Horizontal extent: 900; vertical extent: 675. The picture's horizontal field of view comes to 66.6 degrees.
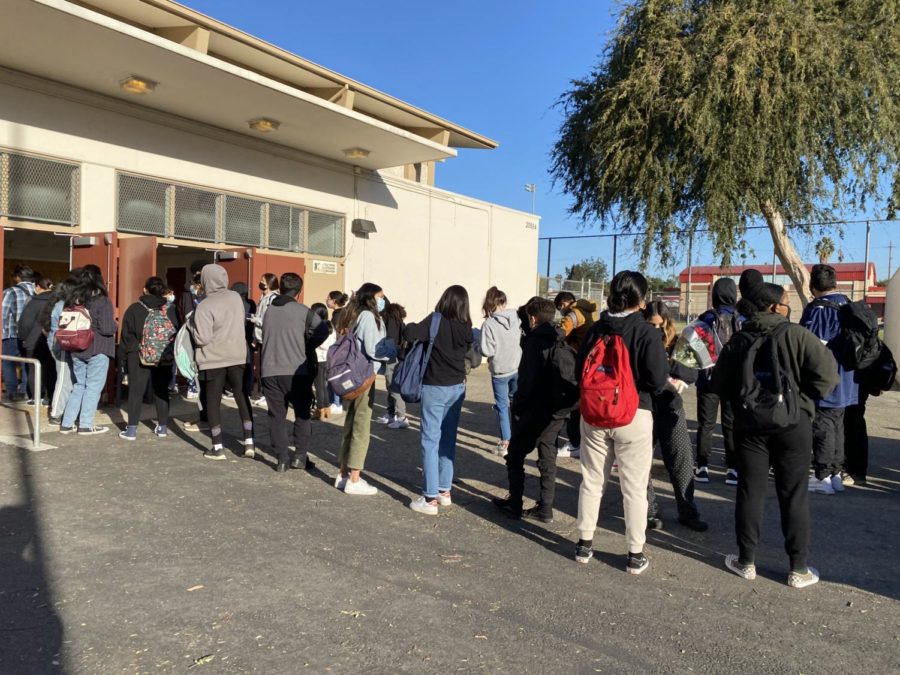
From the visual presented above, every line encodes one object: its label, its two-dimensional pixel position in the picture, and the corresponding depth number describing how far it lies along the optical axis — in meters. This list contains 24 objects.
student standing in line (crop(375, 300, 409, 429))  8.88
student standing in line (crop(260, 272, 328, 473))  6.41
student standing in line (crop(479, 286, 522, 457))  6.91
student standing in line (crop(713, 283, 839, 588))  3.99
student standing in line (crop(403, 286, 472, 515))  5.32
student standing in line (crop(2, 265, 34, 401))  9.02
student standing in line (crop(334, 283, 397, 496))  5.73
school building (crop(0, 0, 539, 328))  9.13
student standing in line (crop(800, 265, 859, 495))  5.96
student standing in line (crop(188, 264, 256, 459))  6.72
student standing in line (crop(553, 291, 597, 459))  6.43
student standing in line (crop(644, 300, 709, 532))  5.14
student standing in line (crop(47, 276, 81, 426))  7.36
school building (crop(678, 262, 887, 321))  18.25
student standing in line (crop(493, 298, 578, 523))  5.05
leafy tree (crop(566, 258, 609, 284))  22.65
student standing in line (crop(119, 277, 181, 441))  7.53
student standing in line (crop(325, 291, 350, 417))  9.40
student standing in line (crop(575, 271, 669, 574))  4.19
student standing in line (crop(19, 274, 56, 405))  8.87
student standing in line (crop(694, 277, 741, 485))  6.33
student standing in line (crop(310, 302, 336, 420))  9.25
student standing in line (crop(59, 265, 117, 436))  7.37
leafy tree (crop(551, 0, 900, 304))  12.84
